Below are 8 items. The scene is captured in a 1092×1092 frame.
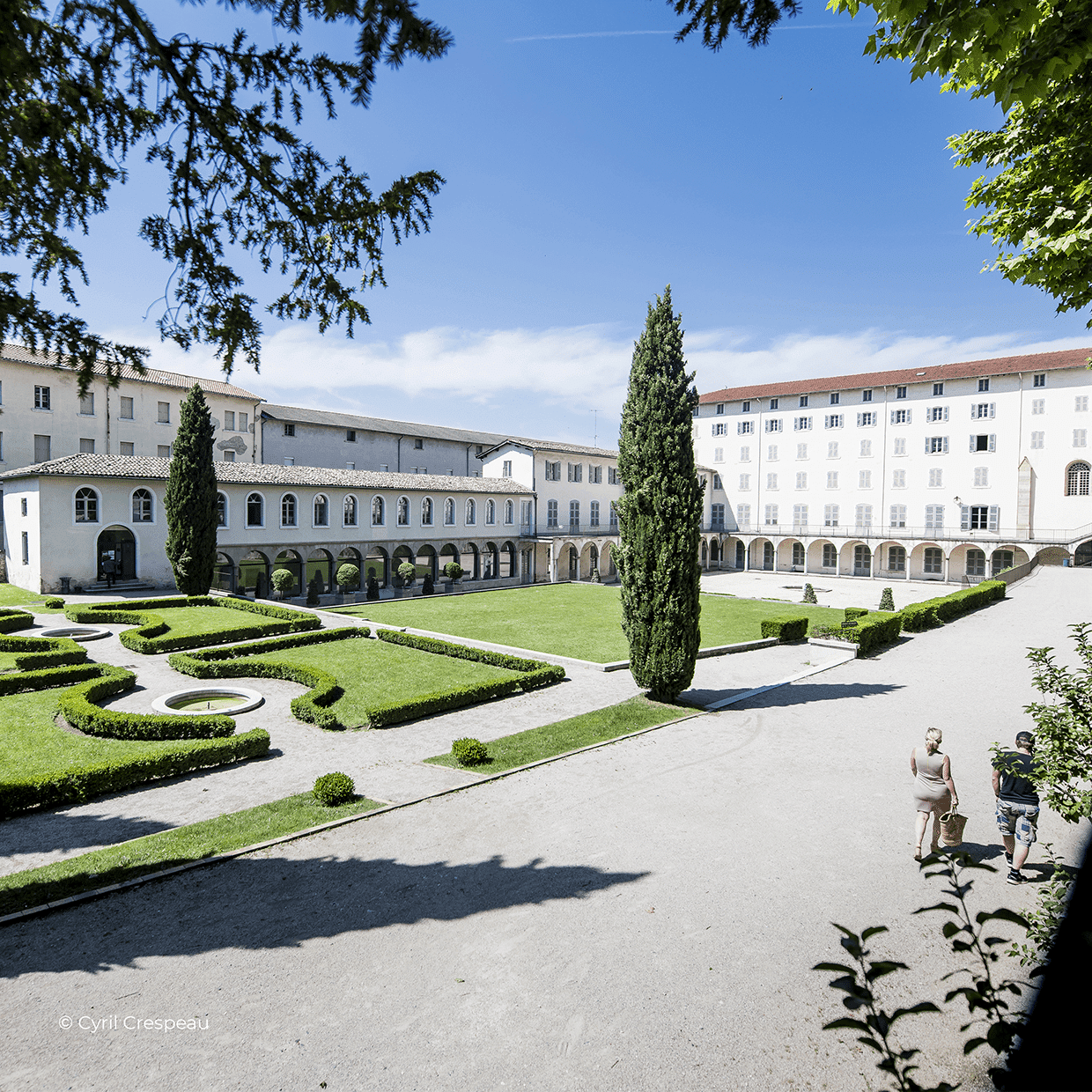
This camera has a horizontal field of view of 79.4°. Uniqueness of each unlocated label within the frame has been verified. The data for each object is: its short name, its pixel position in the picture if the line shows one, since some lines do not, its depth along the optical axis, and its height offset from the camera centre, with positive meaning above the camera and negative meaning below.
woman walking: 7.34 -2.89
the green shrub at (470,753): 10.53 -3.60
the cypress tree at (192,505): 27.39 +1.01
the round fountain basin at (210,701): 13.80 -3.76
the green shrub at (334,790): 9.00 -3.59
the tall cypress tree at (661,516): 14.23 +0.29
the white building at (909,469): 40.28 +4.22
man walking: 6.93 -3.04
